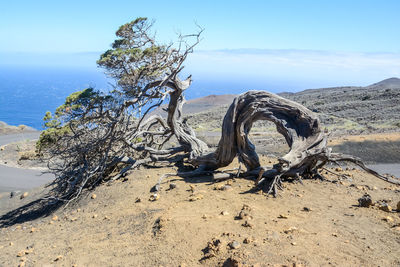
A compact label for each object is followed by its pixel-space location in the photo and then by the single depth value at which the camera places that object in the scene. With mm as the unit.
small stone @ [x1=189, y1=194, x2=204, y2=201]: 6501
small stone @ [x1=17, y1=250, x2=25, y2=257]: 5965
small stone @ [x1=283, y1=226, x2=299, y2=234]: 4752
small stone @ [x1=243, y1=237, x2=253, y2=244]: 4500
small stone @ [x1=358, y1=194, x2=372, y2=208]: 5863
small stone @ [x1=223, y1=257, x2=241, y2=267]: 4062
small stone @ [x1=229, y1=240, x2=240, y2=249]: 4441
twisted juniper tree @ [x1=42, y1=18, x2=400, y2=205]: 7371
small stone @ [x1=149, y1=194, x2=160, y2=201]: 6946
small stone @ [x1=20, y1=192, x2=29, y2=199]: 11841
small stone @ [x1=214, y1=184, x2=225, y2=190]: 6974
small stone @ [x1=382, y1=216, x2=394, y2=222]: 5267
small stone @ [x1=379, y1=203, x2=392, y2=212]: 5736
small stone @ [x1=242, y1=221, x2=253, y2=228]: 4979
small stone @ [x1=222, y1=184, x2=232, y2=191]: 6885
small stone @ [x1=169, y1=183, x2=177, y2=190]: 7345
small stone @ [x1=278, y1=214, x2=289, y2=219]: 5336
